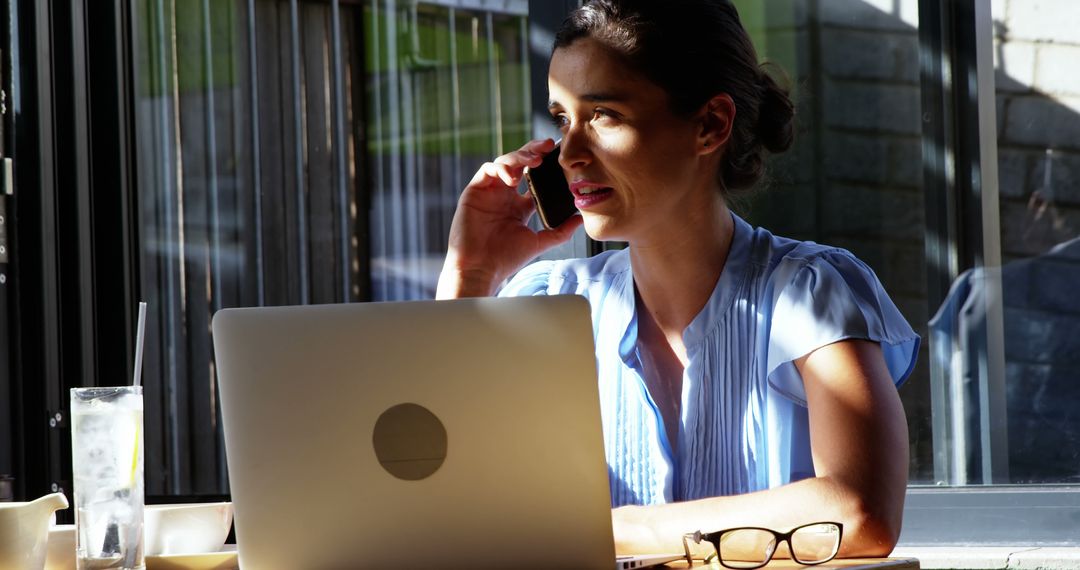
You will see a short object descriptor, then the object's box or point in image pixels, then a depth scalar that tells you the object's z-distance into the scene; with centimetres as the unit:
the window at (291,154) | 291
